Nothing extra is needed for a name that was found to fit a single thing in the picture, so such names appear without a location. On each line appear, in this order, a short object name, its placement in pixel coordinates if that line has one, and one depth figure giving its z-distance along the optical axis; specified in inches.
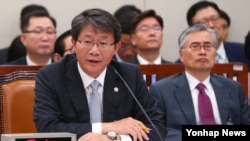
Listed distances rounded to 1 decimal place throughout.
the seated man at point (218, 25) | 446.0
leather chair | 260.5
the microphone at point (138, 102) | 241.0
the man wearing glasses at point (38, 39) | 407.5
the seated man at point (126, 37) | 435.8
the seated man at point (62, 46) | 358.6
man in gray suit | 306.7
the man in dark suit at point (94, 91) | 234.2
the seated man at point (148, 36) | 415.8
